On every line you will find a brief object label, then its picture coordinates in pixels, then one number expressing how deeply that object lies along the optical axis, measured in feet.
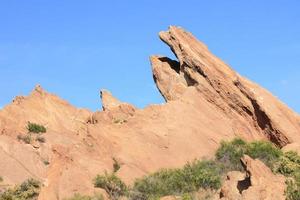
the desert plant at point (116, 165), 108.06
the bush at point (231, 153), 109.09
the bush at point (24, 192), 91.03
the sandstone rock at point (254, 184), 75.15
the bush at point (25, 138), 129.17
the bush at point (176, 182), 96.27
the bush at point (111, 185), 93.61
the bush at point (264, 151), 108.68
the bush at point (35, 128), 135.13
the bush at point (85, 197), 83.76
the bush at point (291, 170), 74.23
